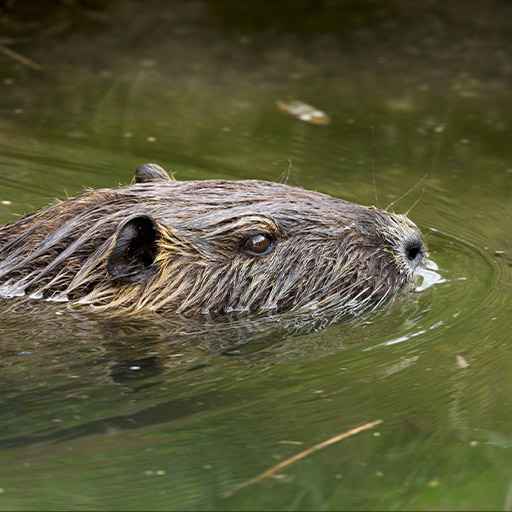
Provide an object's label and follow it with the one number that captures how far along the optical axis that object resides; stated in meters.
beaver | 11.19
